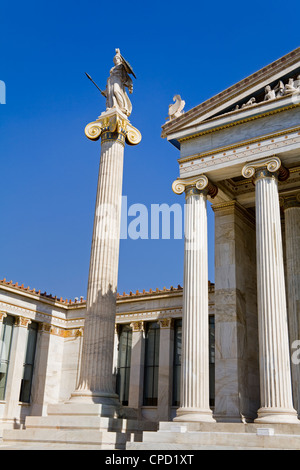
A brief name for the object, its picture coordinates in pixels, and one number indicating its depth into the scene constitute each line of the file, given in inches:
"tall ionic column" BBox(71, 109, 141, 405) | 1148.5
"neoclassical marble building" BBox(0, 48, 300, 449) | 1008.9
